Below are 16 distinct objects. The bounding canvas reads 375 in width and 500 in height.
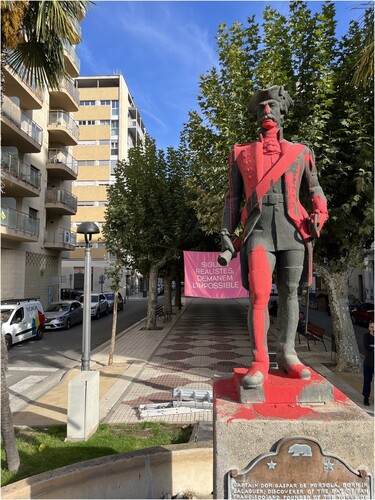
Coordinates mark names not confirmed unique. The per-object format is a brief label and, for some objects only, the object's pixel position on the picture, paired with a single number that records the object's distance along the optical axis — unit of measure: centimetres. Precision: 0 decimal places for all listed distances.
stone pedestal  268
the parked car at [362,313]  2155
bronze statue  337
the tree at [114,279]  1138
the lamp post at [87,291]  831
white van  1425
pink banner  1273
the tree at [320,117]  828
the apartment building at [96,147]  4541
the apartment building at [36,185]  2014
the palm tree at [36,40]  473
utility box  576
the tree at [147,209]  1659
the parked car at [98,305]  2564
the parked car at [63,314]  1920
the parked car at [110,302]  3045
